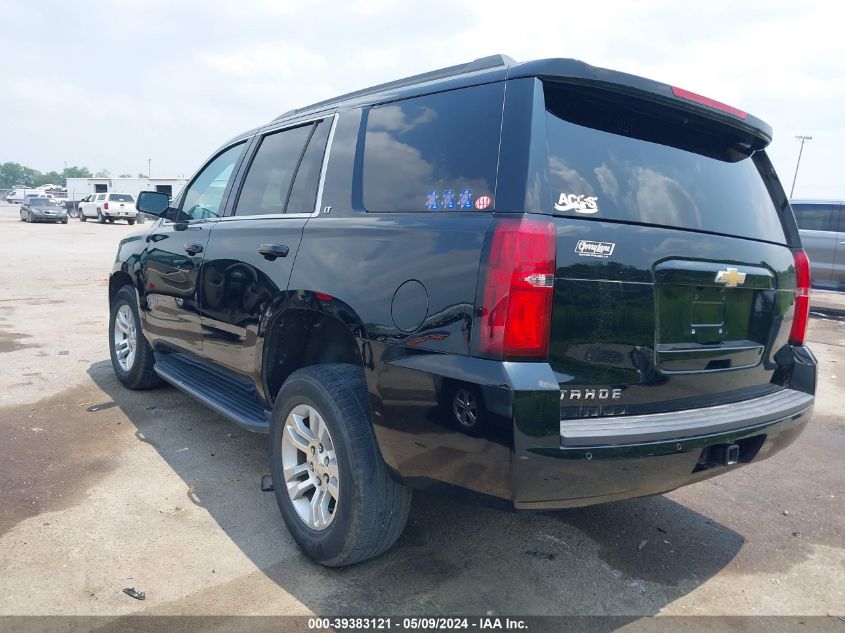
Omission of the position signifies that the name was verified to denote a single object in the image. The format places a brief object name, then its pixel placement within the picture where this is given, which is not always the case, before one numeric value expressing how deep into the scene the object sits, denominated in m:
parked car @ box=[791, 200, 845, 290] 11.48
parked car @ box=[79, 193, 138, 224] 36.03
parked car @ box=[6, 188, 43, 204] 71.75
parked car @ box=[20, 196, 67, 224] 33.91
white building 43.66
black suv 2.16
